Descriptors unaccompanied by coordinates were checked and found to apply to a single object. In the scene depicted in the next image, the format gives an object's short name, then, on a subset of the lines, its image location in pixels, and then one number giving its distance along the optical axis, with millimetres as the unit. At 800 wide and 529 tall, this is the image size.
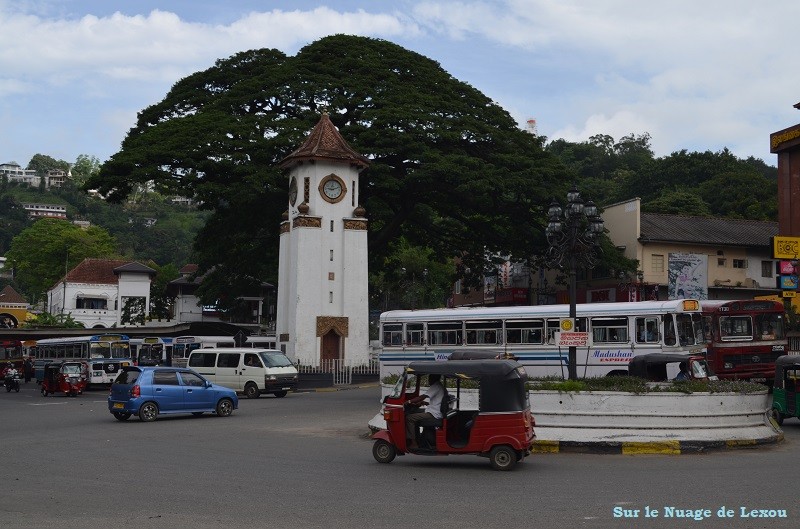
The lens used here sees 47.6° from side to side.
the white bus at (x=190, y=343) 46344
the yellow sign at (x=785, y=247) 37656
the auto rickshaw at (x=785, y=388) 20750
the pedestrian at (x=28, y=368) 54250
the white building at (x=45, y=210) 168375
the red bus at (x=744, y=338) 28969
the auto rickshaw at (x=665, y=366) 22047
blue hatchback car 23438
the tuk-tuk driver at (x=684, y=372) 21278
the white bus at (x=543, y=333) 27438
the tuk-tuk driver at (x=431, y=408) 14547
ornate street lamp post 21828
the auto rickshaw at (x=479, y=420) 14133
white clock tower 42469
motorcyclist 41450
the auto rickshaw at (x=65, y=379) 36938
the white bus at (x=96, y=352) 41438
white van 34156
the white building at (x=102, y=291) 90750
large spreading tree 43969
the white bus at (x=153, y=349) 48250
